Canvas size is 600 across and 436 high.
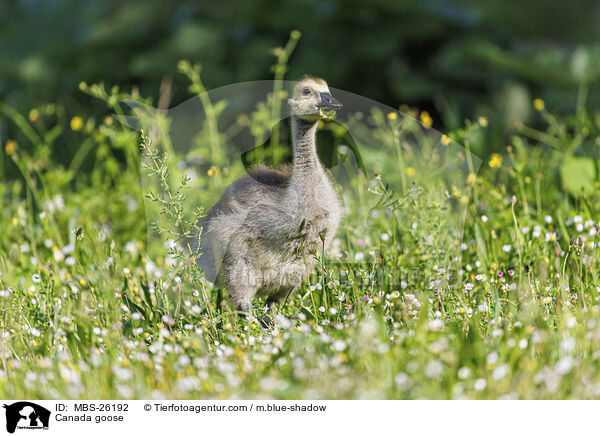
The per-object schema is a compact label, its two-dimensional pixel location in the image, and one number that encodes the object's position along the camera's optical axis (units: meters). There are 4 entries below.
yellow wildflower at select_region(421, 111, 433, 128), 9.40
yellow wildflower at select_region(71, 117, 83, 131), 10.20
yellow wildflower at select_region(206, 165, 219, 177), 7.00
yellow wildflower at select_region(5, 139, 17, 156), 10.11
